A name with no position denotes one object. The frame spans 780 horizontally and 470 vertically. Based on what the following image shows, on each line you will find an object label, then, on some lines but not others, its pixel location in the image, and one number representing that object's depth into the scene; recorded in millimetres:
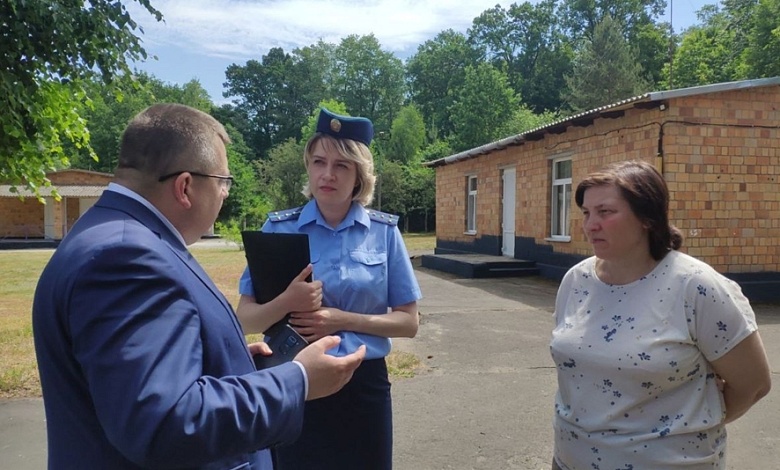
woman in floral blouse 1857
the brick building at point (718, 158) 10141
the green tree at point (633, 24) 55562
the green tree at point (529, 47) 63719
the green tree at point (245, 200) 39438
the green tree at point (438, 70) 68500
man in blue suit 1030
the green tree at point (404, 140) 55344
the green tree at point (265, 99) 71312
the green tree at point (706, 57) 39344
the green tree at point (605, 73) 47125
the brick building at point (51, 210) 39375
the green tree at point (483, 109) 51781
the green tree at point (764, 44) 32312
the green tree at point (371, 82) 70250
